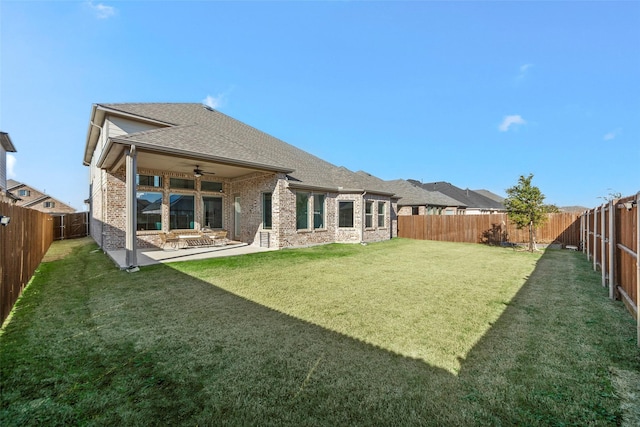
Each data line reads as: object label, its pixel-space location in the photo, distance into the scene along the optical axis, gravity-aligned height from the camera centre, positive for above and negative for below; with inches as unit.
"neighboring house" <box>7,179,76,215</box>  1521.9 +87.8
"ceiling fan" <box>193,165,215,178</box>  438.2 +71.7
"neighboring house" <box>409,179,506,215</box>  1308.1 +79.2
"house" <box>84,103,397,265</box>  354.0 +48.6
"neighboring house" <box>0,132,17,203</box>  656.7 +157.1
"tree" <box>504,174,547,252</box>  478.0 +13.3
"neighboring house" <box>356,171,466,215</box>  887.1 +39.2
